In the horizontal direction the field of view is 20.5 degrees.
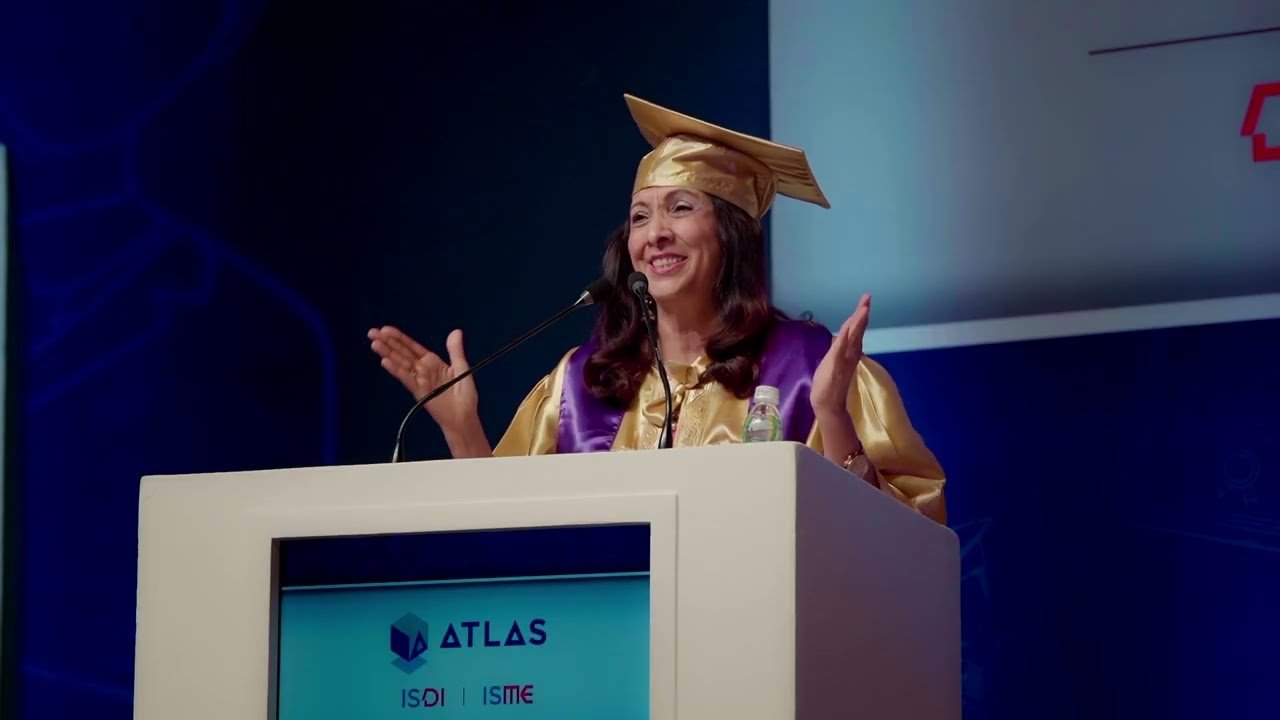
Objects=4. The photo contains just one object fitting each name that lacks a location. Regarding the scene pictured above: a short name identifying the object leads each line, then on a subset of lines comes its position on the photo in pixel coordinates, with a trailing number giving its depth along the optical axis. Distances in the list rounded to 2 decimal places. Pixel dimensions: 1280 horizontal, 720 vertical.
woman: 5.82
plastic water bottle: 4.47
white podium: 3.38
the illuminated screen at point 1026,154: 6.50
